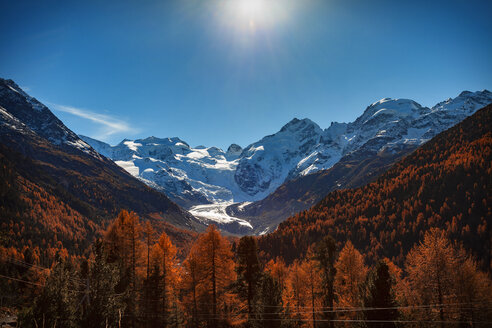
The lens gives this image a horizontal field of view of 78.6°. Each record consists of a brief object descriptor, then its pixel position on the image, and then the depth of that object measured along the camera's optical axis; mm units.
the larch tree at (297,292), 47688
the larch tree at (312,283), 44509
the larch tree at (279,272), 56328
